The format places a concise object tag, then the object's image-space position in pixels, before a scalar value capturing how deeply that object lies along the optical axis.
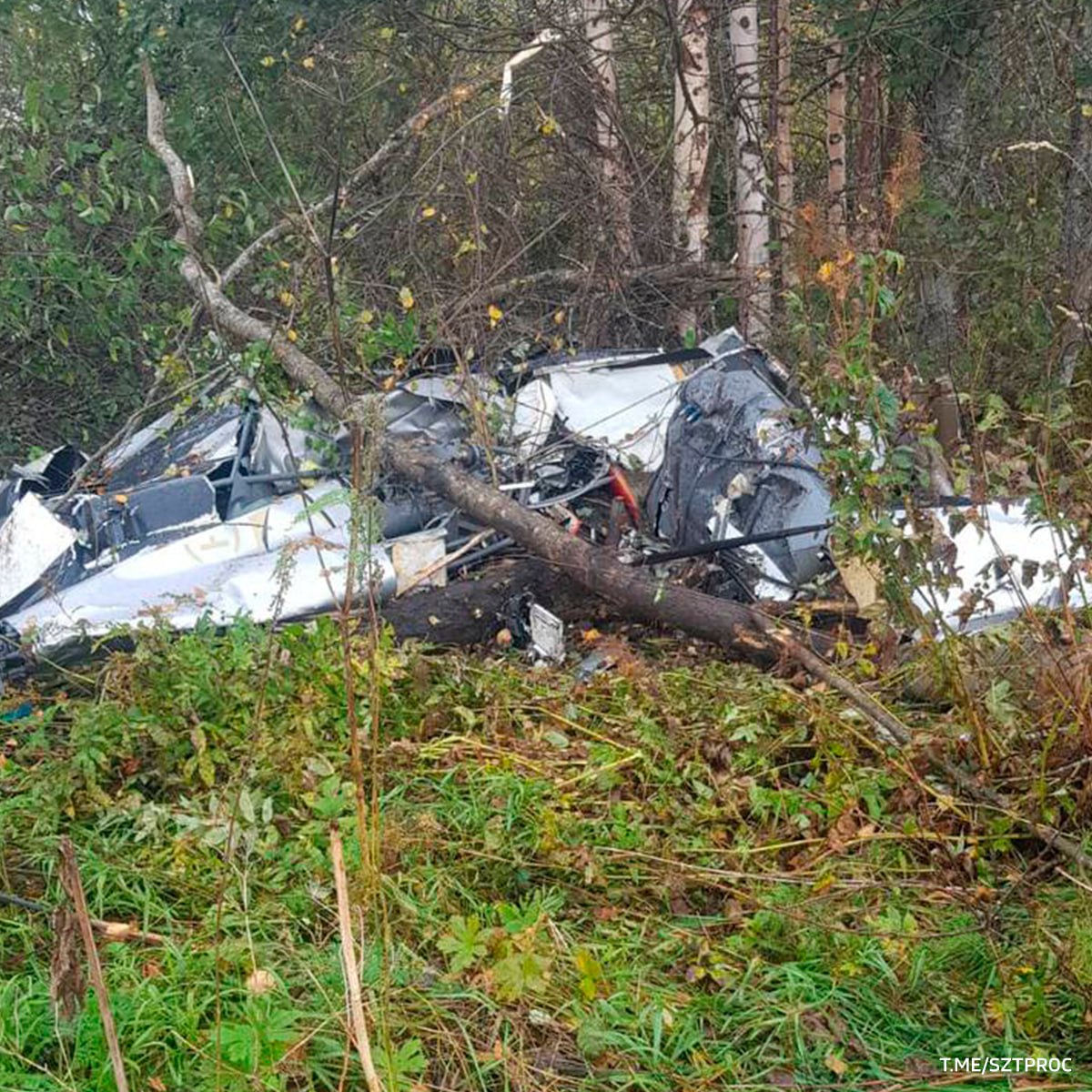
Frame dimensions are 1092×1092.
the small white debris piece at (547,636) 4.28
